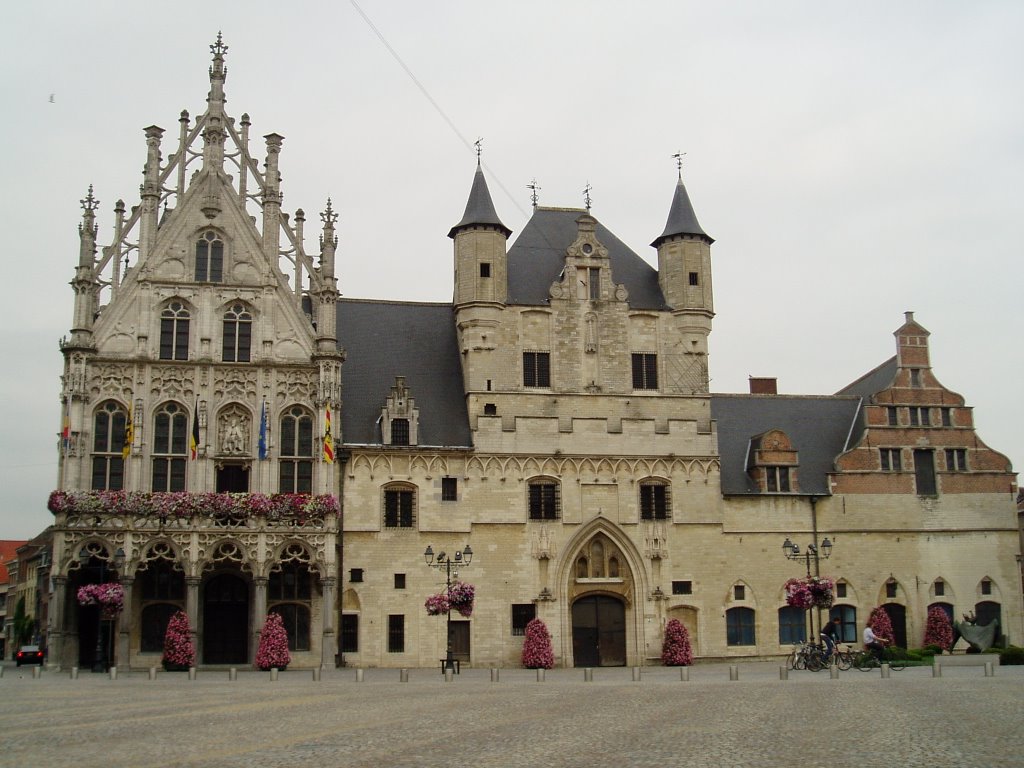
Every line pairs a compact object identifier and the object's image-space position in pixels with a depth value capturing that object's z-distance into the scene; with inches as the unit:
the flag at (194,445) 1665.8
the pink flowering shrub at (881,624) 1829.5
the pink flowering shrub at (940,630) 1873.8
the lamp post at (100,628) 1565.0
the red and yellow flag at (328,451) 1679.4
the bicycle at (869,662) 1434.5
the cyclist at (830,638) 1439.5
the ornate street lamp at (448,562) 1496.1
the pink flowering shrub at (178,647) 1545.3
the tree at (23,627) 3452.3
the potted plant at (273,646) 1561.3
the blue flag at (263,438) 1681.8
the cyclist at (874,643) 1437.0
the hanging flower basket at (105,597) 1537.9
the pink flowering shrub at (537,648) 1704.0
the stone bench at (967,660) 1550.2
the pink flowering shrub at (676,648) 1770.4
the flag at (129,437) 1647.4
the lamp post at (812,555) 1761.2
